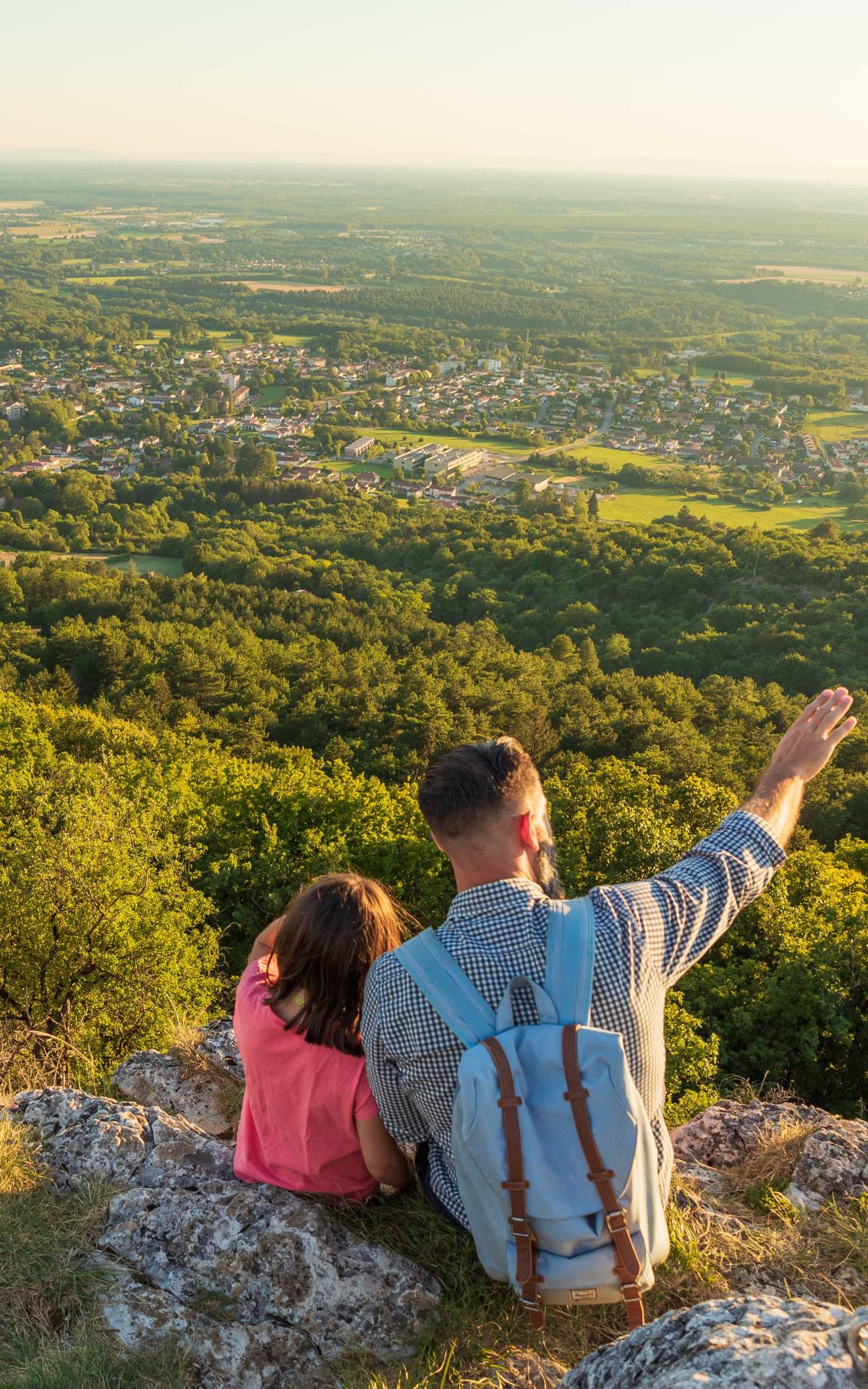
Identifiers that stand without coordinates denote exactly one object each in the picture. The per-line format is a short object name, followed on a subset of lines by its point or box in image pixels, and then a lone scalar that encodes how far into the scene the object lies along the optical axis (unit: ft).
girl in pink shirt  11.73
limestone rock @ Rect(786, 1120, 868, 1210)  15.10
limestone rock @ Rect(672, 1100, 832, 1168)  16.94
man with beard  9.81
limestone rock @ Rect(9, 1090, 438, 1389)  11.81
